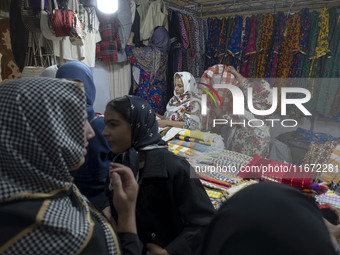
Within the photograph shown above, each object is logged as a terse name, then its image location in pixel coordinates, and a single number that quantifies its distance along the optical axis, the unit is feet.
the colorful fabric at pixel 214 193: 5.22
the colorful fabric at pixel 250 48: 11.57
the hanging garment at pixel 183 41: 12.42
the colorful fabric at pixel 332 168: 5.54
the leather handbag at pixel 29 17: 6.48
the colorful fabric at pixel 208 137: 7.45
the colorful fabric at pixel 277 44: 10.87
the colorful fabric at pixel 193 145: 7.22
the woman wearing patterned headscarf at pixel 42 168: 1.66
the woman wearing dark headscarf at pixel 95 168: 4.18
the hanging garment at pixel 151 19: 11.80
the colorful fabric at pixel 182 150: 7.03
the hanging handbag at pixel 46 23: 6.57
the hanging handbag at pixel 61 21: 6.52
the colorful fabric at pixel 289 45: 10.54
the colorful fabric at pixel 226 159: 6.13
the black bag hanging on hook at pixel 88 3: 9.19
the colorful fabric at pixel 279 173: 4.91
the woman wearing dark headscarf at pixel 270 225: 1.40
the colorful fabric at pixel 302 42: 10.37
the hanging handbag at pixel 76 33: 6.95
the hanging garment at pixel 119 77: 12.48
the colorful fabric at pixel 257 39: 11.39
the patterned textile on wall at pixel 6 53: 7.39
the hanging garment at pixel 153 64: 12.12
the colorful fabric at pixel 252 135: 8.20
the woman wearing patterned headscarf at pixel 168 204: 3.14
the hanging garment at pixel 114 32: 10.64
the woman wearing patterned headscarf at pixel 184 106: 9.45
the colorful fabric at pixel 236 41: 11.98
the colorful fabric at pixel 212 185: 5.43
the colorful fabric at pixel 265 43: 11.11
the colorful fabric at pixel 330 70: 9.95
